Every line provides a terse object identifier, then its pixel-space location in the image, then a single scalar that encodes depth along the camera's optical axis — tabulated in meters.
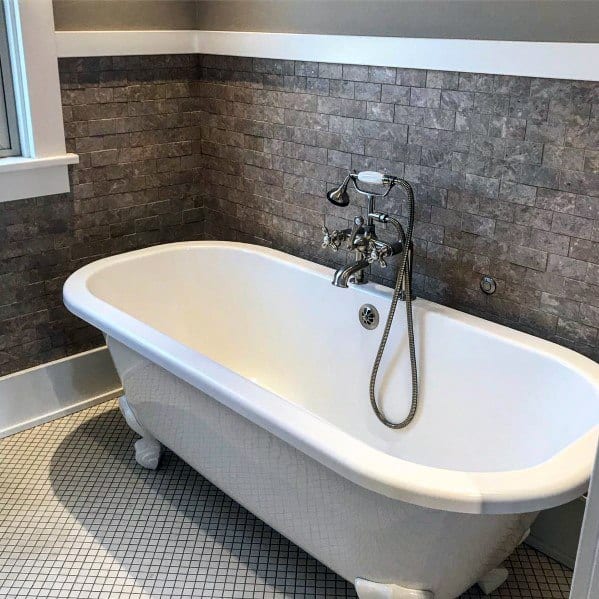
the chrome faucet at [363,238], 2.12
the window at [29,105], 2.39
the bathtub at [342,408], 1.47
